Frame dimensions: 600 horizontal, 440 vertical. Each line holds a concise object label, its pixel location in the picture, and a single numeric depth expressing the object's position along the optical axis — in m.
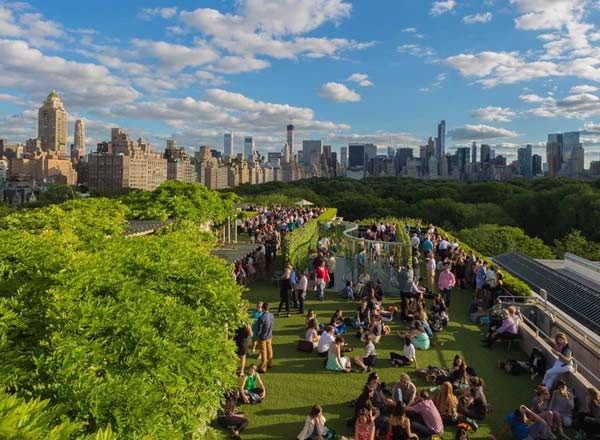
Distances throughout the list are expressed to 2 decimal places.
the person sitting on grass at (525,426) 7.29
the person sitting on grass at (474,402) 8.21
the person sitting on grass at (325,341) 10.74
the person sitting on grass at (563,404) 7.89
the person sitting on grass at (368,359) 10.26
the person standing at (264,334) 10.14
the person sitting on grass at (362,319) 12.54
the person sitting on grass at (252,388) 8.62
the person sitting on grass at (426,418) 7.48
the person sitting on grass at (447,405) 8.02
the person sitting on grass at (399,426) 7.16
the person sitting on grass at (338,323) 12.05
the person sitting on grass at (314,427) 7.28
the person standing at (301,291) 14.08
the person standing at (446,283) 14.16
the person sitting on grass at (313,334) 11.24
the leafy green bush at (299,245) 17.95
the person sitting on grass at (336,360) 10.16
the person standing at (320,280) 15.41
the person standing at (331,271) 16.94
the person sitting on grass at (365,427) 7.05
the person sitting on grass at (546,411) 7.46
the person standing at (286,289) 13.74
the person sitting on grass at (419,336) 11.30
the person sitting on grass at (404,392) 8.28
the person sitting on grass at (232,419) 7.65
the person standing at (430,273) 16.30
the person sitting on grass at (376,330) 11.27
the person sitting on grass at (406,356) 10.39
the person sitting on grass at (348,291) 15.59
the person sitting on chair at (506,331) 11.34
